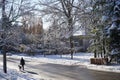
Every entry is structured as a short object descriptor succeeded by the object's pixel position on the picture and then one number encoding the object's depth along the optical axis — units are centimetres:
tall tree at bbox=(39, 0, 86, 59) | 3094
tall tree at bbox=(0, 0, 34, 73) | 2039
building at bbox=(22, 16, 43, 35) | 5553
